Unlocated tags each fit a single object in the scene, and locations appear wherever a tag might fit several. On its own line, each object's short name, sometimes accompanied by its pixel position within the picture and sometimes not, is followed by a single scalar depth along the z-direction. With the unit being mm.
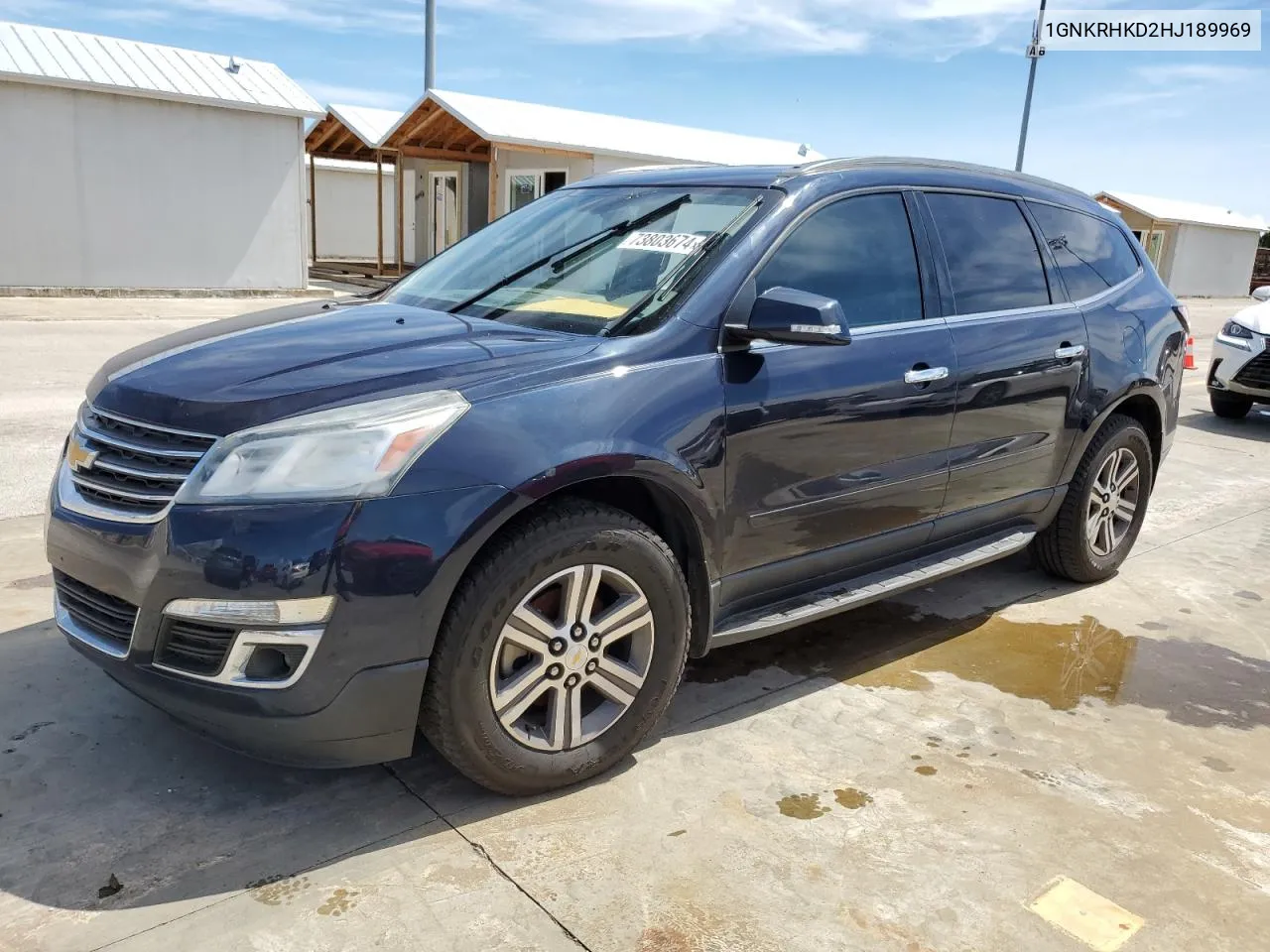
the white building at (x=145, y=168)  17031
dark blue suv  2420
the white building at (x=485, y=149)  21359
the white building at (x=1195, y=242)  37094
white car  9430
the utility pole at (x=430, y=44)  22984
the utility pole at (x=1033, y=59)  24891
